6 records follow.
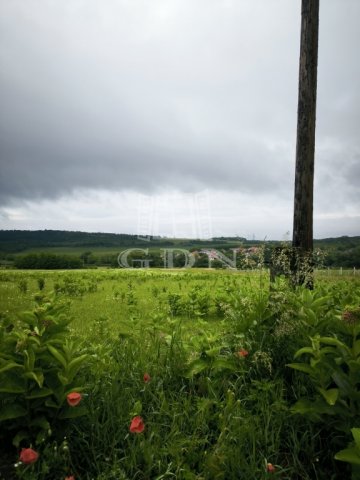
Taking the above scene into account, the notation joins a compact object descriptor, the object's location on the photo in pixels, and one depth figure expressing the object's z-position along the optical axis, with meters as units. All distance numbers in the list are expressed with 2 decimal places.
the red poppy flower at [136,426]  2.23
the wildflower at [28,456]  2.02
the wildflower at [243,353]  3.44
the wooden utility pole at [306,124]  7.34
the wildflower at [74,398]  2.36
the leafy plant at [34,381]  2.55
